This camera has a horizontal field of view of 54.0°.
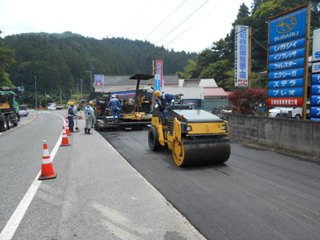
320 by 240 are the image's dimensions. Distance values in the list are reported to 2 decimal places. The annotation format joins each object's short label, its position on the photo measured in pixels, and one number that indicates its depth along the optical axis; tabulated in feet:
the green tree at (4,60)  124.77
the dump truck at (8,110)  67.78
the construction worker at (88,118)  57.41
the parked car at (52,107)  274.16
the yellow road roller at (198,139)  25.81
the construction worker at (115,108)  61.11
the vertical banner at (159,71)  93.61
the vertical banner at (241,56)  54.29
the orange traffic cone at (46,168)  23.50
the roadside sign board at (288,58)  36.11
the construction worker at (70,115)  60.59
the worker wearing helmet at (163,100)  33.04
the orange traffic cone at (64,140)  40.91
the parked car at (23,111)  154.57
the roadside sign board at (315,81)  33.76
